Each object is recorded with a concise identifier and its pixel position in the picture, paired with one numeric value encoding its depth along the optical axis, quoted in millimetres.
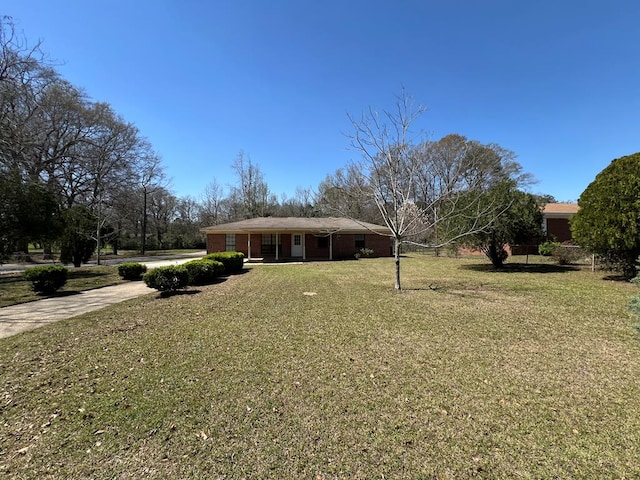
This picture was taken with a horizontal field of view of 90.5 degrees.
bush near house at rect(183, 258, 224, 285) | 10992
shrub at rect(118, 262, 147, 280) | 13344
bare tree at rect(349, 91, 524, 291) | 9711
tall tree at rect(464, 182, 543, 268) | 14164
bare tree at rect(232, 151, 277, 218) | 42341
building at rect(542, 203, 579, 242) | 25516
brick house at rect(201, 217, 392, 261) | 22344
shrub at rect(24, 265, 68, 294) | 9781
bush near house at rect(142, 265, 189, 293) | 9172
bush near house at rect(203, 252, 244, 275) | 14711
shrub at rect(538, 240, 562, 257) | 21116
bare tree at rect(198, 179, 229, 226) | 47031
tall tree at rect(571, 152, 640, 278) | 10148
